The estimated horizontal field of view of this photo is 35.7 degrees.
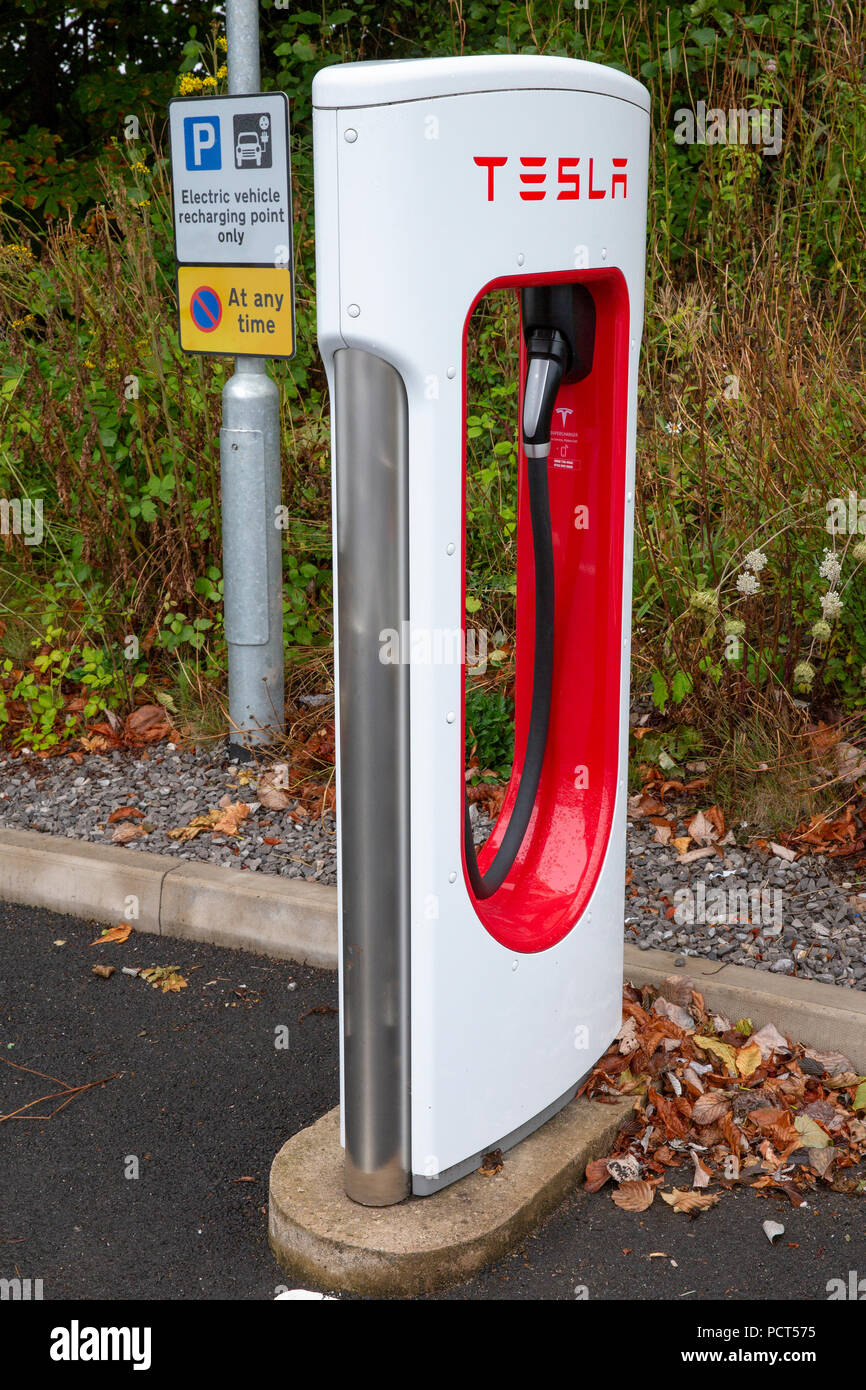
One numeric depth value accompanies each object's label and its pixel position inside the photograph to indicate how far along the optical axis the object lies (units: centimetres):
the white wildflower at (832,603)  362
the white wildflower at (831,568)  368
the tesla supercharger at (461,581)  209
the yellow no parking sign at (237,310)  422
